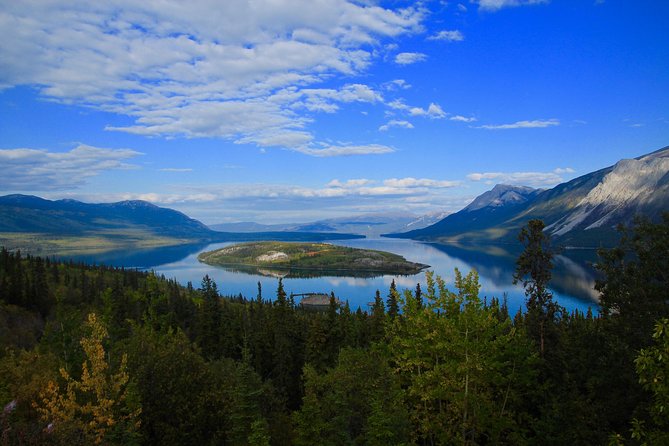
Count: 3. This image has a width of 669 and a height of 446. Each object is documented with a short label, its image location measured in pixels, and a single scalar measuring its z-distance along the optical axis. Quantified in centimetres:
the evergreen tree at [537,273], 3131
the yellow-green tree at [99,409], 1983
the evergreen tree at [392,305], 8269
